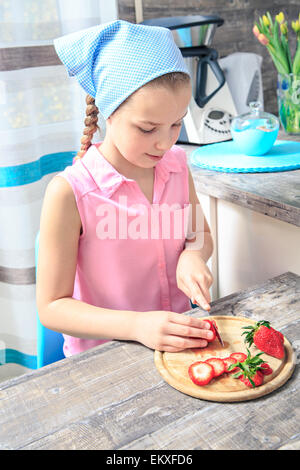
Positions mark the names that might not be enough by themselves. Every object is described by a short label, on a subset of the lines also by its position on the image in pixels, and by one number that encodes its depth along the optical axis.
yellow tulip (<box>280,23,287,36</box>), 1.58
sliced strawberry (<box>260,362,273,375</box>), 0.69
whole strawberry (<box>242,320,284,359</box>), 0.73
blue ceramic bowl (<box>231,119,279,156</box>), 1.39
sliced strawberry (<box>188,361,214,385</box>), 0.68
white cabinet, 1.18
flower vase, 1.62
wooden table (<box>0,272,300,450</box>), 0.59
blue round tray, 1.33
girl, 0.80
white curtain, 1.39
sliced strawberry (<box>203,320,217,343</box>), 0.79
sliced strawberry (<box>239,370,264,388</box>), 0.67
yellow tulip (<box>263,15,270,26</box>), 1.61
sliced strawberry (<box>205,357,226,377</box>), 0.69
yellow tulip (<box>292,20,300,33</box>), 1.57
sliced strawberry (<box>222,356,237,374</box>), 0.70
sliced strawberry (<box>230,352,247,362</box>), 0.73
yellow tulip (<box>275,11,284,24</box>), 1.56
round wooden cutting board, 0.66
